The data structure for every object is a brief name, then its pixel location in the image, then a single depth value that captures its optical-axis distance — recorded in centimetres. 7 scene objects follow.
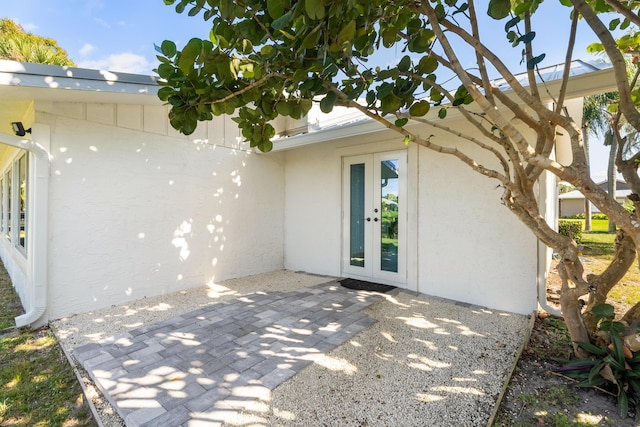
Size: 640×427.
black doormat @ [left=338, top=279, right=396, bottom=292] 587
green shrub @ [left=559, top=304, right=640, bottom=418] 256
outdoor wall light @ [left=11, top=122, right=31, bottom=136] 445
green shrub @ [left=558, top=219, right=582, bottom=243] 1006
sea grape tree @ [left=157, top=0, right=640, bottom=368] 192
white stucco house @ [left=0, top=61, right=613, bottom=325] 428
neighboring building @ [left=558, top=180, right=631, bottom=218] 3002
